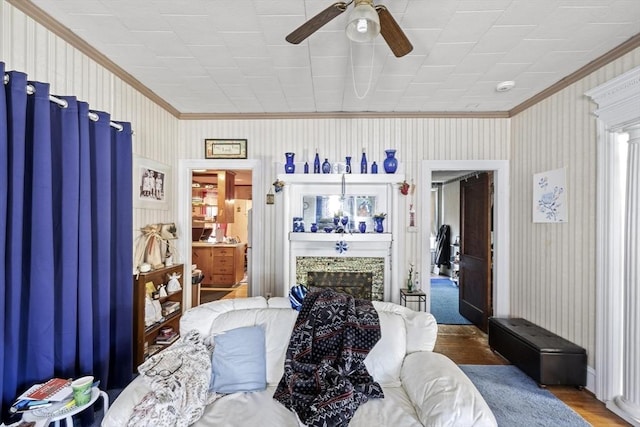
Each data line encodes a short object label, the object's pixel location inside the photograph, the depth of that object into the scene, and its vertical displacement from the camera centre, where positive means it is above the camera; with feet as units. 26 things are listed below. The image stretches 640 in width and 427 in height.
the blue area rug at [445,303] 13.94 -4.80
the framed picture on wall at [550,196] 8.96 +0.62
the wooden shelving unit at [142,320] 8.73 -3.18
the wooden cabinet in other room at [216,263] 19.93 -3.17
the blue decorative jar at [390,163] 11.41 +1.98
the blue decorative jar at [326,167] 11.55 +1.83
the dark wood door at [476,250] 12.21 -1.46
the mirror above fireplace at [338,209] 12.13 +0.25
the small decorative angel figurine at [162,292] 9.87 -2.53
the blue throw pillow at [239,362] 5.62 -2.78
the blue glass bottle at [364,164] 11.57 +1.95
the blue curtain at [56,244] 5.27 -0.60
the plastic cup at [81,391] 5.08 -2.98
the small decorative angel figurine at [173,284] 10.32 -2.38
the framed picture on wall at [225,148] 12.20 +2.67
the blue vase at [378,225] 11.60 -0.36
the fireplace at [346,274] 11.78 -2.28
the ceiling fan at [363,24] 4.59 +3.15
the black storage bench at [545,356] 8.04 -3.83
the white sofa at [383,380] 4.48 -2.77
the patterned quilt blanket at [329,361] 4.87 -2.71
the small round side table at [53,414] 4.70 -3.14
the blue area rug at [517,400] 6.82 -4.58
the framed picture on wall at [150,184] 9.39 +1.03
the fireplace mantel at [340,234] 11.36 -0.65
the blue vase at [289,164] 11.58 +1.94
